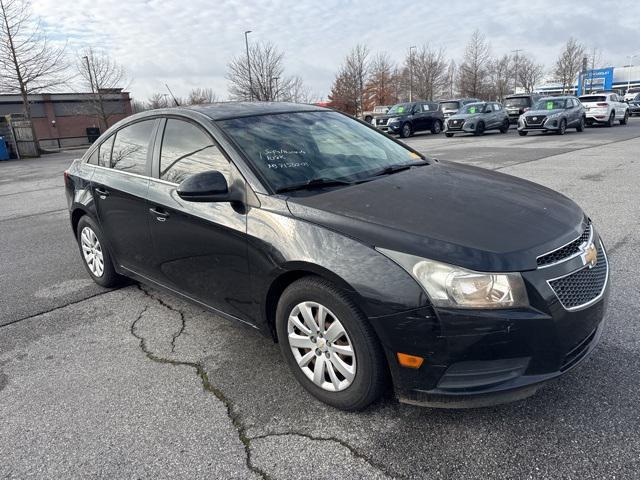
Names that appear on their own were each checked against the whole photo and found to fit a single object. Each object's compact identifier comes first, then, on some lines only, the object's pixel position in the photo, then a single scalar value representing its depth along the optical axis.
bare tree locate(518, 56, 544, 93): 57.53
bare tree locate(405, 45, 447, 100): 46.59
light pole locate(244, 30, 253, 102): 31.85
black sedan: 2.12
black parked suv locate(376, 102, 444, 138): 25.02
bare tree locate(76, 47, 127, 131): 34.69
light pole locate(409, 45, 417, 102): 46.44
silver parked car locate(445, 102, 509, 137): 22.72
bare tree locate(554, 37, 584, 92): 56.41
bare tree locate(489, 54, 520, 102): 52.41
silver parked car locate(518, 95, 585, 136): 20.48
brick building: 44.22
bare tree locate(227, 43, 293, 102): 32.94
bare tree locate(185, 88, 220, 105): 48.36
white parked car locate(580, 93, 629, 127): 24.83
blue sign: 77.62
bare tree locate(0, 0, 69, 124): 26.44
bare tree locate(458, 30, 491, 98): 44.94
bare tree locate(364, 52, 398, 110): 48.62
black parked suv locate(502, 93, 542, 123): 26.05
